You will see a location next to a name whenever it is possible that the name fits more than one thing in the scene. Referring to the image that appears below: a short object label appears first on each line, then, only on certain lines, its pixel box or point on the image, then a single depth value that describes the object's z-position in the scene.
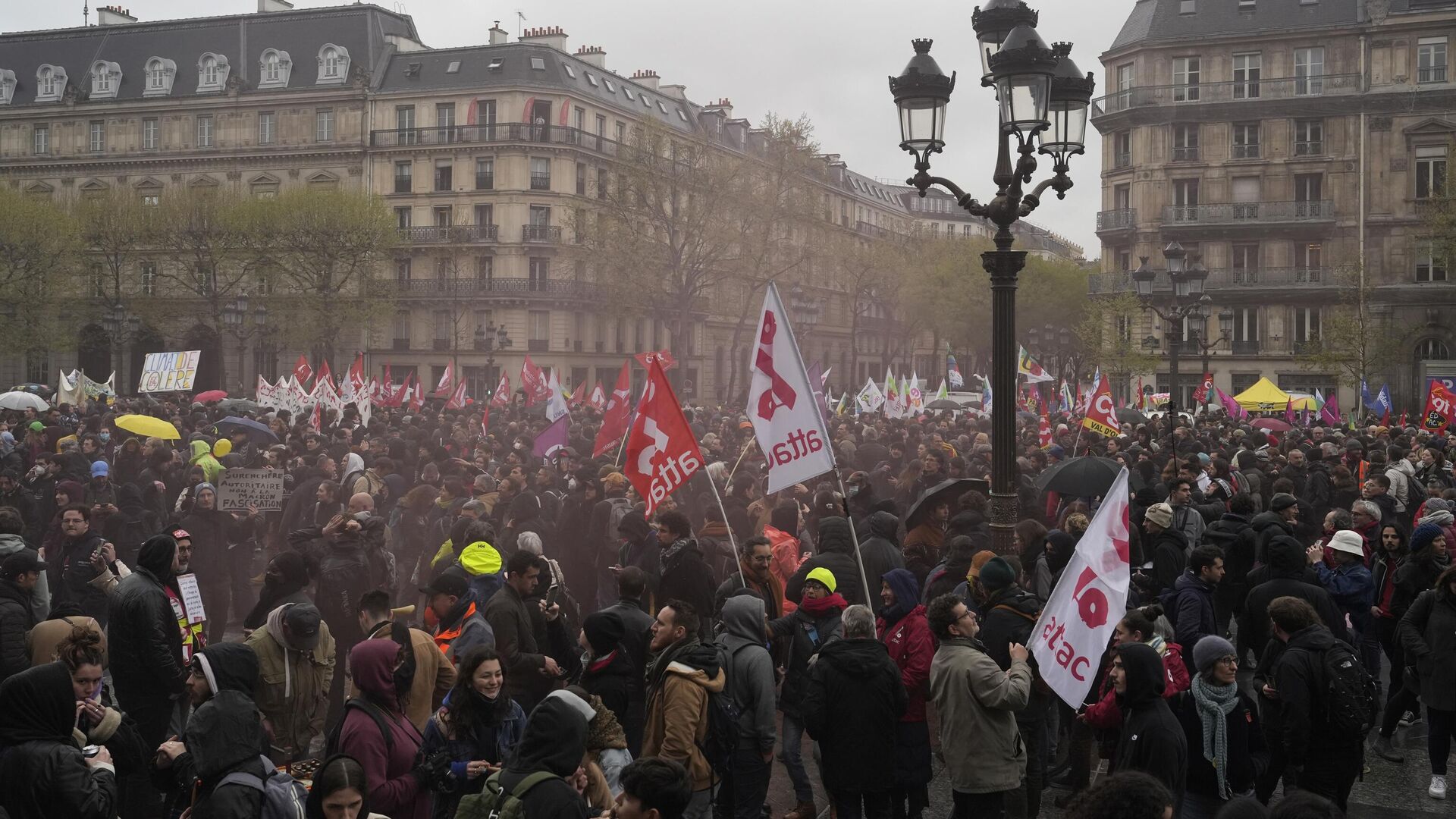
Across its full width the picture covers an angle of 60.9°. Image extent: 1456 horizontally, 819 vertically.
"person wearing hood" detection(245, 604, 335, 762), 6.23
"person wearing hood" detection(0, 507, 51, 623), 7.22
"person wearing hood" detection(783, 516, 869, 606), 8.48
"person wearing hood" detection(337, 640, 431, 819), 5.20
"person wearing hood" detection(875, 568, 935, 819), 6.50
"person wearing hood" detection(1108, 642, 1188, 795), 5.40
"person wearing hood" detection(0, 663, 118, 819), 4.54
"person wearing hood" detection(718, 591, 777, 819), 6.46
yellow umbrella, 15.32
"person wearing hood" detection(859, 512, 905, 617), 9.08
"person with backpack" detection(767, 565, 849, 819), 7.22
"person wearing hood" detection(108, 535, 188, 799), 6.69
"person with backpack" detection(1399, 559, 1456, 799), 7.71
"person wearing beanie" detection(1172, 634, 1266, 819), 5.67
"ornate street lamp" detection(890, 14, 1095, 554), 8.91
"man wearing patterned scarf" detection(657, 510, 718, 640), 8.47
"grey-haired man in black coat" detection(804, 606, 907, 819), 6.19
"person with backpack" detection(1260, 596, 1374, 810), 6.27
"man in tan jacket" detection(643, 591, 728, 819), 5.84
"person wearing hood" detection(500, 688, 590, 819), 4.41
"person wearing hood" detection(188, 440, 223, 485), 13.82
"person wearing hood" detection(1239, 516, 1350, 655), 7.68
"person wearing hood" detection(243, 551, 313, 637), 7.23
